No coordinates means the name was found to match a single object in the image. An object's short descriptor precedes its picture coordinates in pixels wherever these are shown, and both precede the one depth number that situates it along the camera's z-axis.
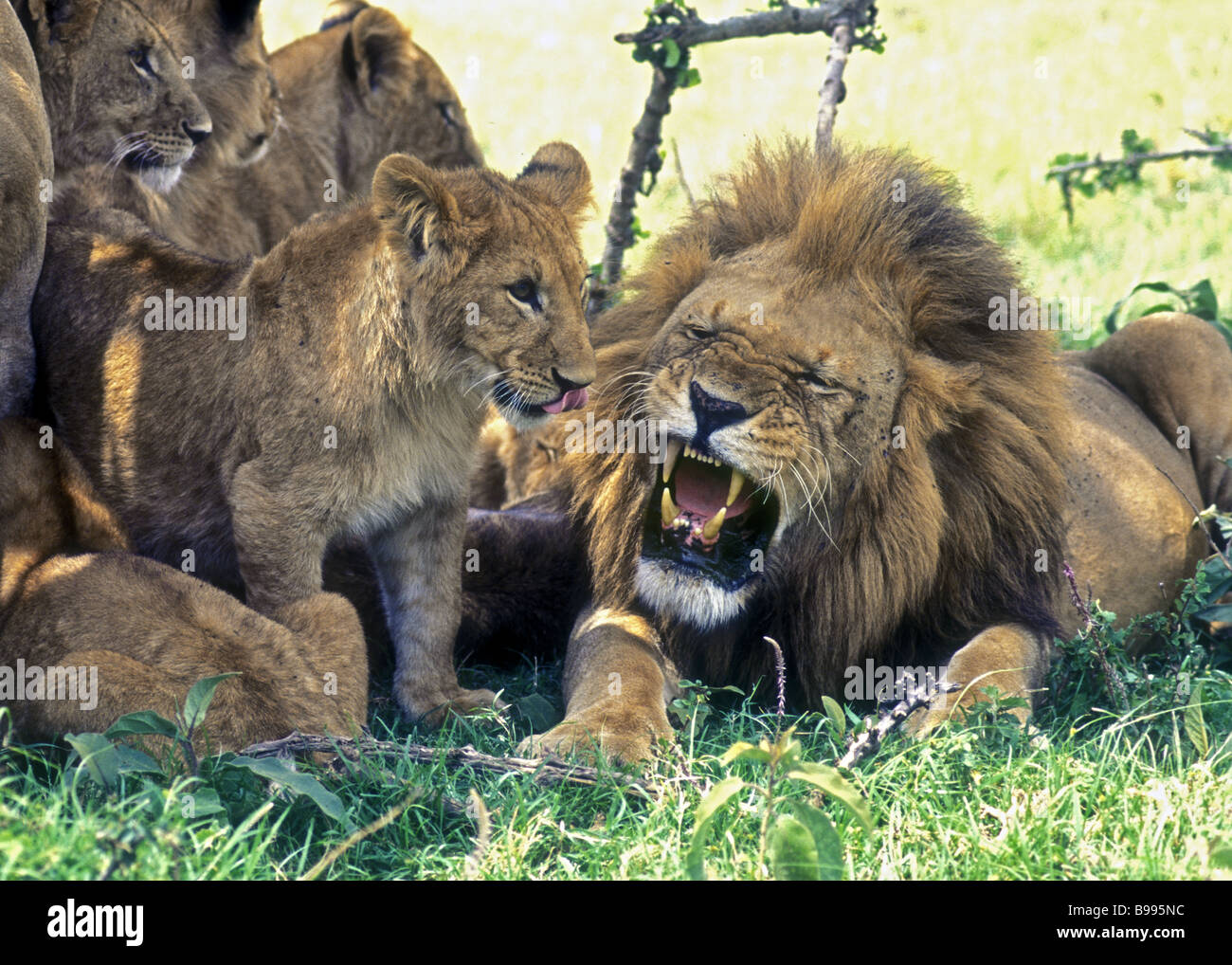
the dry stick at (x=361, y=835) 2.85
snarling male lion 3.67
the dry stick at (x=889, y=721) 3.28
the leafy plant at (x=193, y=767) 3.02
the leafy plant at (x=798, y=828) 2.74
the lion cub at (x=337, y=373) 3.68
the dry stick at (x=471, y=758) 3.28
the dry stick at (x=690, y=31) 5.43
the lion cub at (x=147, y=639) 3.33
